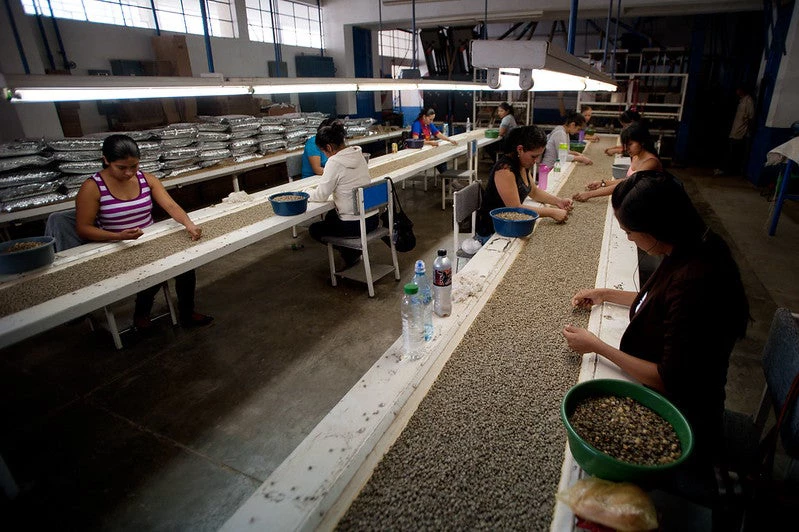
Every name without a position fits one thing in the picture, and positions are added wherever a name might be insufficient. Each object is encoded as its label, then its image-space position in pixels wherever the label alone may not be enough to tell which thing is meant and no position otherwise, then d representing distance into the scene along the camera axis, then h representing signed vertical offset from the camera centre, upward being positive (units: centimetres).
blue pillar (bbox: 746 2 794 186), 711 -27
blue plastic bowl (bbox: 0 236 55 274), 220 -67
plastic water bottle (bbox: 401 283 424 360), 150 -72
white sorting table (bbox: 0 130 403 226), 374 -72
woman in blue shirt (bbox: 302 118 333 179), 480 -53
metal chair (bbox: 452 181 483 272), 299 -70
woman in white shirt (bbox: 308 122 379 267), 359 -56
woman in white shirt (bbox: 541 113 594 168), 488 -44
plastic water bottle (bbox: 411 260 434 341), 159 -68
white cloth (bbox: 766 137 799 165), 452 -63
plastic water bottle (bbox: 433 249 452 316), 165 -66
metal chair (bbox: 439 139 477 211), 634 -97
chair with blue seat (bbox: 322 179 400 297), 362 -106
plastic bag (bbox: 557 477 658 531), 81 -75
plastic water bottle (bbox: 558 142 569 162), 516 -59
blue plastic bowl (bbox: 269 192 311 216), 325 -69
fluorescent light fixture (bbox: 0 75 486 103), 157 +12
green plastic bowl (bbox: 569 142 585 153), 566 -60
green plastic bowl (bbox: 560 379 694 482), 87 -71
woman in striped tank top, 266 -52
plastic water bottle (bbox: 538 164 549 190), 393 -66
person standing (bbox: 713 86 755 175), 808 -77
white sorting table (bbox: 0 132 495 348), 185 -78
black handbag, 397 -110
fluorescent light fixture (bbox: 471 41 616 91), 150 +14
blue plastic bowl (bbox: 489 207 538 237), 245 -67
